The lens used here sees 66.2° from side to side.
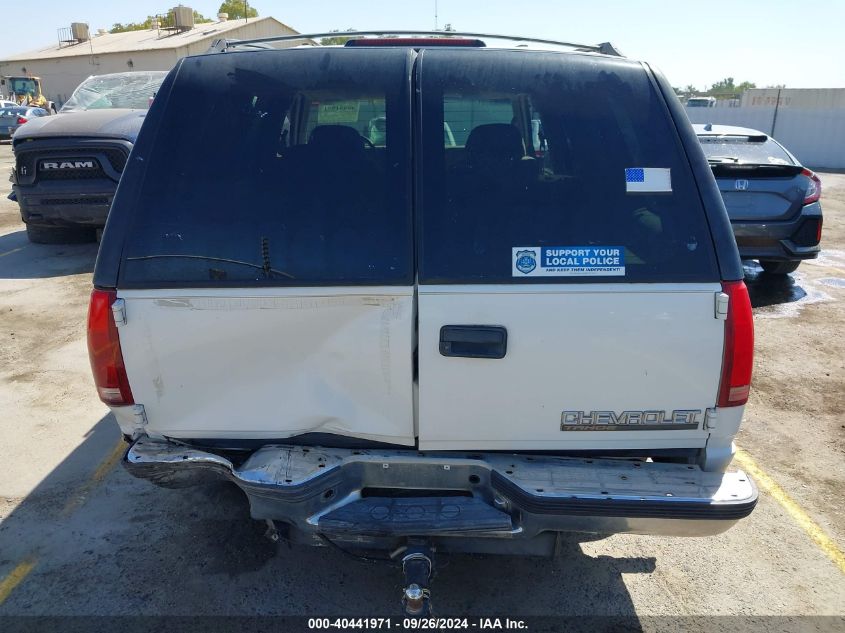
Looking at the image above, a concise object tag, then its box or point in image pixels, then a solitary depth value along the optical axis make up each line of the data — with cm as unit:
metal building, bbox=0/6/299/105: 4322
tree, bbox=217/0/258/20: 6656
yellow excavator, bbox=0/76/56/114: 3747
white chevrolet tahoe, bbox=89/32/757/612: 230
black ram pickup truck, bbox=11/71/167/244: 802
